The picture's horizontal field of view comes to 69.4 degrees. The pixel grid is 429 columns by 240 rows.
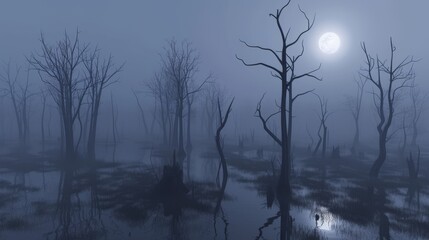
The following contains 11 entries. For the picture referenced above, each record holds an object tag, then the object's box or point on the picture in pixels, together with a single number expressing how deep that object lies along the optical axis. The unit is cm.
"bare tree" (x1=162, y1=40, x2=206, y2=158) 3502
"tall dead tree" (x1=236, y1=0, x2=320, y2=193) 1769
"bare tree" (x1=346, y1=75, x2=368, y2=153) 5469
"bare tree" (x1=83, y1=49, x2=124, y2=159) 3388
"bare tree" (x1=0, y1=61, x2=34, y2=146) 5170
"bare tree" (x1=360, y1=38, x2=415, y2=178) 2394
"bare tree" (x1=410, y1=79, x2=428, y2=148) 5614
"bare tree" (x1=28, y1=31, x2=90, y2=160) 2958
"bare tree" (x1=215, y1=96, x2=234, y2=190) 2200
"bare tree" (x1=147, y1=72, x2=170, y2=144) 5216
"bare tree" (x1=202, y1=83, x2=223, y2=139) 7288
